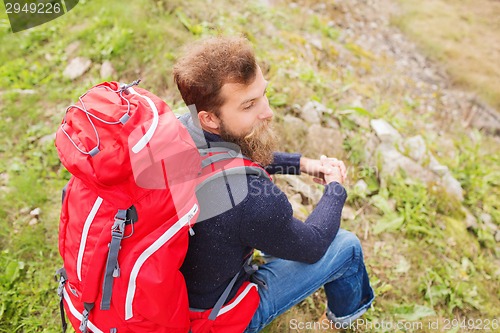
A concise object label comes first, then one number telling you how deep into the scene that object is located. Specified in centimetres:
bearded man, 206
